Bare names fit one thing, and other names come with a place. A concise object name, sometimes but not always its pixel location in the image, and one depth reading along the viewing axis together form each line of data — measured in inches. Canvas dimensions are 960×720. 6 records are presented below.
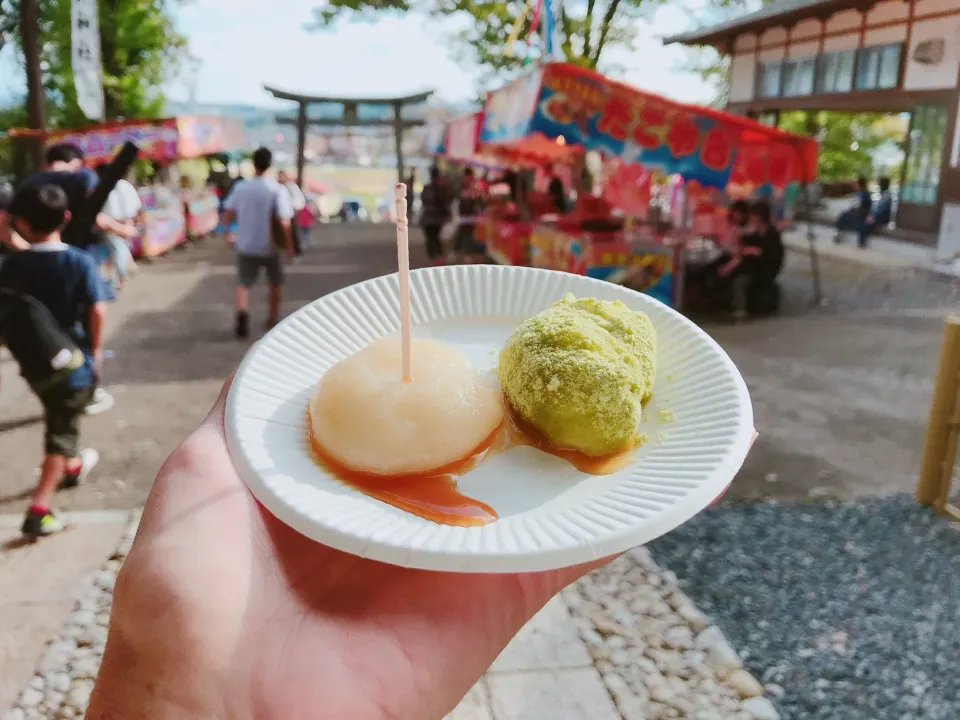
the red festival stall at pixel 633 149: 304.8
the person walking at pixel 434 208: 577.3
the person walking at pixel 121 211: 374.6
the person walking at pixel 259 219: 303.4
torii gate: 927.4
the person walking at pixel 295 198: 548.1
